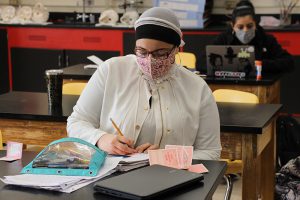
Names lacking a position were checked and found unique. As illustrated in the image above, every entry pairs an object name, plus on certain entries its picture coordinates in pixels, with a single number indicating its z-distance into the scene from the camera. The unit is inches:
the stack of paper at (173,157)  94.1
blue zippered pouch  90.4
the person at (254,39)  184.3
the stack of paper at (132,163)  93.1
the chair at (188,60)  195.1
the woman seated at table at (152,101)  104.5
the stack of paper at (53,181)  86.3
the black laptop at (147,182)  82.3
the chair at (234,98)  138.2
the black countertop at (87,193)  84.3
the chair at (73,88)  156.9
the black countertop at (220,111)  120.7
